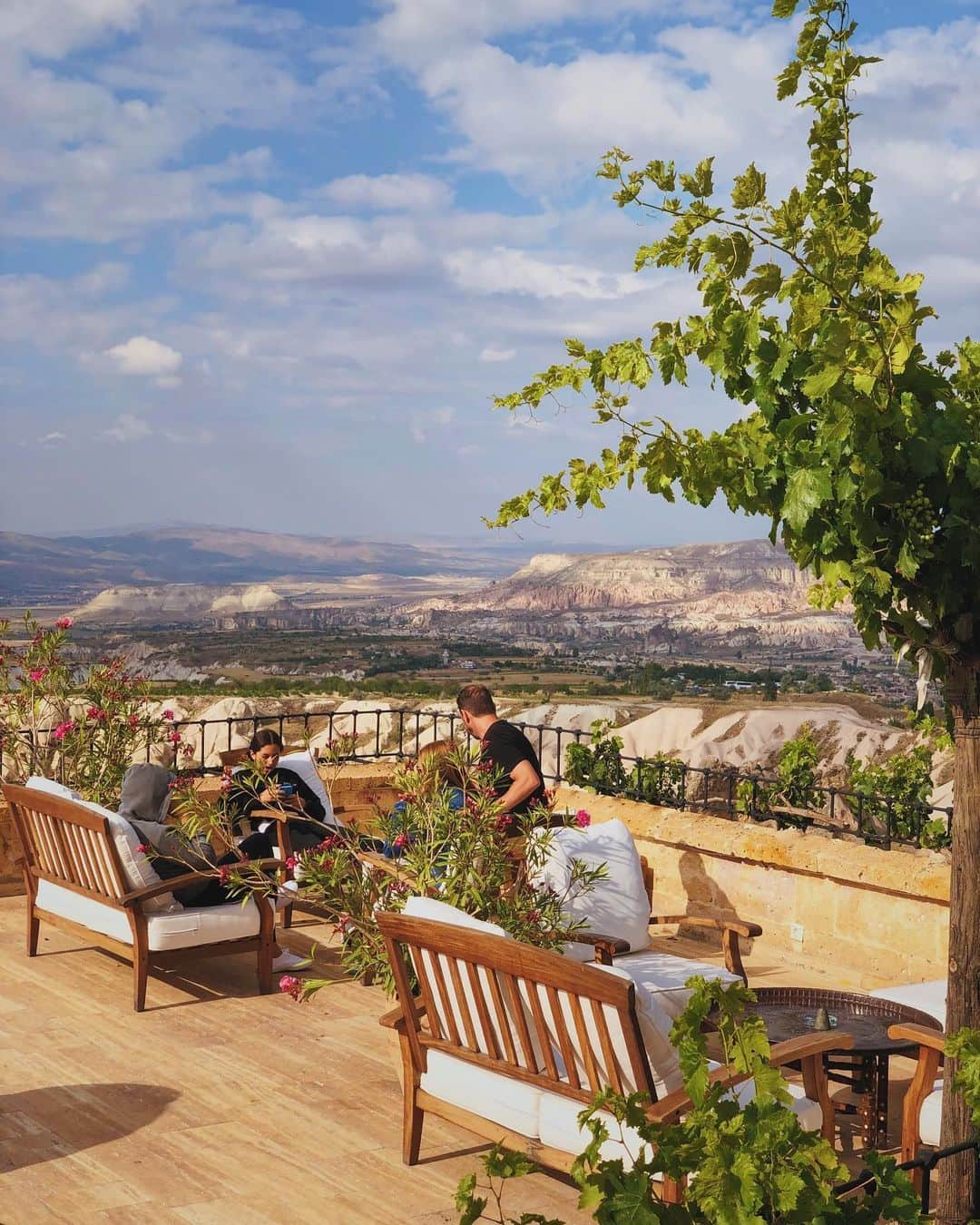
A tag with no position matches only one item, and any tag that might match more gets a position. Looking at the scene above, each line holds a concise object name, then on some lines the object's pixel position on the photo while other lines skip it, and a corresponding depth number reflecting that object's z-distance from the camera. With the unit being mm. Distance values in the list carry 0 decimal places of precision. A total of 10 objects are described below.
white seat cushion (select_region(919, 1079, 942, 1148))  4223
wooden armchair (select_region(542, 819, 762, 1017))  5508
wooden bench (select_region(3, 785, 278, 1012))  5883
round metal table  4535
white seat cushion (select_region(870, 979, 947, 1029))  5000
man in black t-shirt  6297
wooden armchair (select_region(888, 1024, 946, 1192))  4184
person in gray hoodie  6035
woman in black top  7371
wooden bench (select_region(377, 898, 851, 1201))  3578
